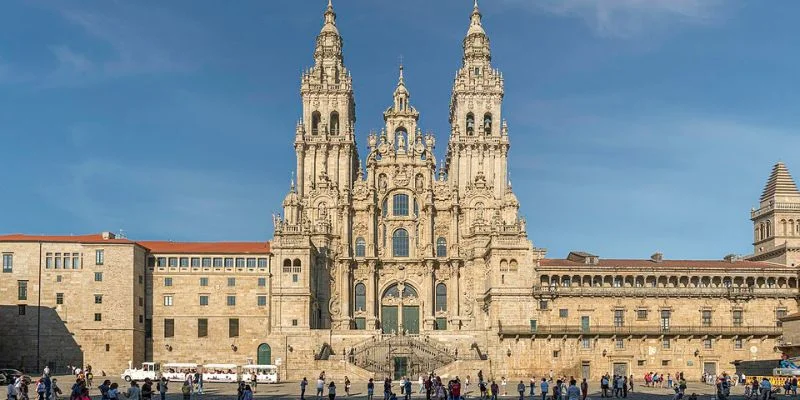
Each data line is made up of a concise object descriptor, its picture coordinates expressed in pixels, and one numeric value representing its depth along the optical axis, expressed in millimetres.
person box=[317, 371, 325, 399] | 58812
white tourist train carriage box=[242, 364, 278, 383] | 76438
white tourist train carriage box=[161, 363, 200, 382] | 77250
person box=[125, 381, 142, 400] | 41491
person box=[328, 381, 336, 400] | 50409
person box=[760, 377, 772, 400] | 52525
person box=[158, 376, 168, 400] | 50578
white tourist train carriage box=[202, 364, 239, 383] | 77188
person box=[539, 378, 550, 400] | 54506
